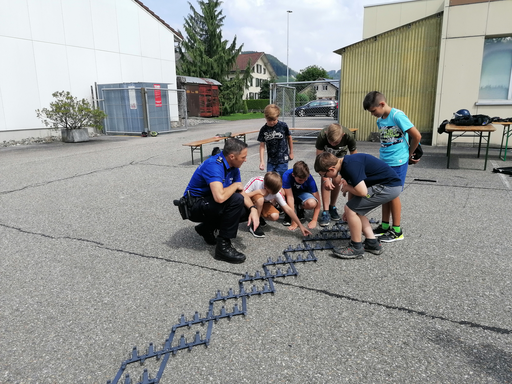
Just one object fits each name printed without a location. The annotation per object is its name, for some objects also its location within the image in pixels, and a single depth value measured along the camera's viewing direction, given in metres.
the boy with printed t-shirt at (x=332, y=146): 4.59
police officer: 3.62
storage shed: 29.88
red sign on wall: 17.14
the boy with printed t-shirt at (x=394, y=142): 4.05
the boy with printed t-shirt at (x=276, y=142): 5.26
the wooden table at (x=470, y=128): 8.05
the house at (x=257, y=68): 59.66
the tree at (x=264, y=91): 54.04
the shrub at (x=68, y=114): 14.37
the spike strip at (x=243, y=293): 2.35
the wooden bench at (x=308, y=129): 12.93
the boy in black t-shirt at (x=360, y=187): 3.59
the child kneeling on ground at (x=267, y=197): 4.24
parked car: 21.41
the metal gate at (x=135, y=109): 16.75
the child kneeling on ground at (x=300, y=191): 4.56
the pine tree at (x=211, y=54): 36.41
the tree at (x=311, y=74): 74.06
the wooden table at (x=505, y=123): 8.82
